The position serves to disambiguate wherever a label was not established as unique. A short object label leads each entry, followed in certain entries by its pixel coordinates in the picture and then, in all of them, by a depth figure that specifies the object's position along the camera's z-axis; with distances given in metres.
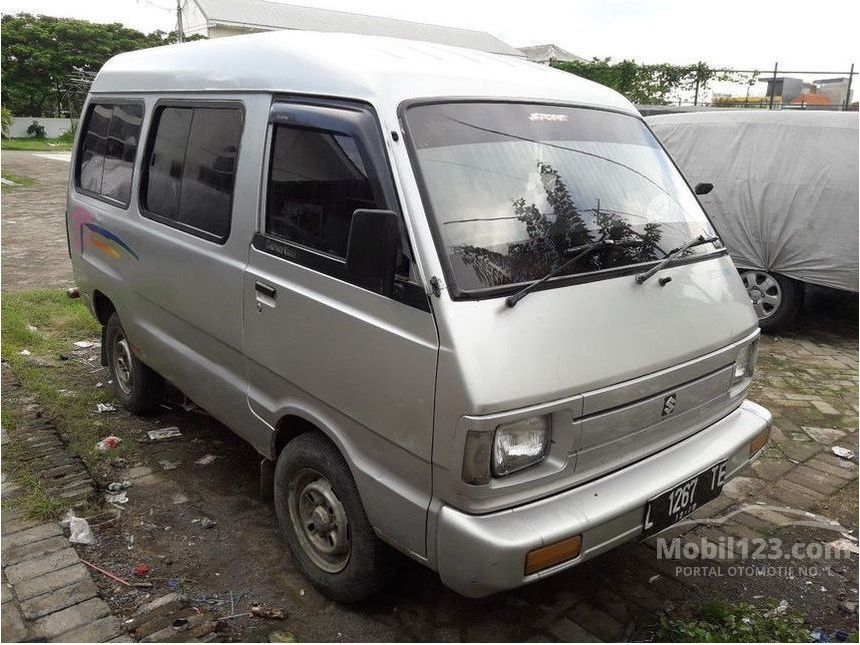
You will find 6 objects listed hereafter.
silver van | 2.27
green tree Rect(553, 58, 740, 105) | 17.52
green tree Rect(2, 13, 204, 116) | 35.34
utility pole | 24.71
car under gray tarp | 6.54
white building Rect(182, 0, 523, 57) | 32.78
